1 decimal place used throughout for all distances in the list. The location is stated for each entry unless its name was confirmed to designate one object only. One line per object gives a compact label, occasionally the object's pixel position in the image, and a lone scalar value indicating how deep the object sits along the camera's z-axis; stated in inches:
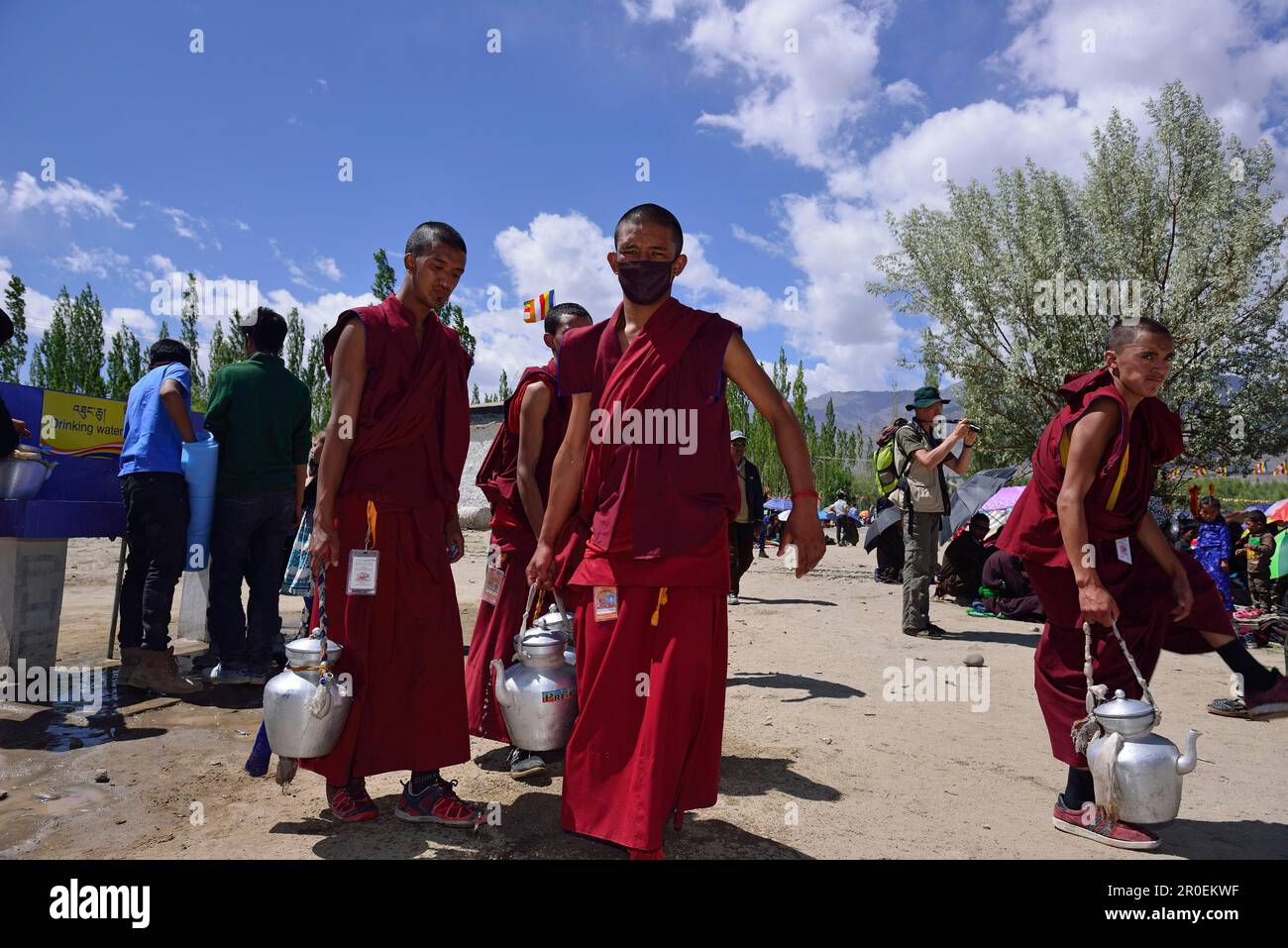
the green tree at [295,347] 1322.6
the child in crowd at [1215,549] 399.2
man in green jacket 204.2
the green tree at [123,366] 1230.9
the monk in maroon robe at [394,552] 123.6
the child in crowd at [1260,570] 394.9
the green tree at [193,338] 1214.9
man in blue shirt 196.5
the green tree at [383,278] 1066.1
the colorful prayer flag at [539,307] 984.4
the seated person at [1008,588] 368.2
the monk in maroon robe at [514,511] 150.4
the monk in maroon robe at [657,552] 104.4
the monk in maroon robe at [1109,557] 129.6
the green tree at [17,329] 1098.1
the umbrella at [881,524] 432.0
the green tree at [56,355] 1222.9
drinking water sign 219.0
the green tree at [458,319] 1135.0
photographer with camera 309.1
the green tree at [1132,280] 722.8
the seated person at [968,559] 420.8
